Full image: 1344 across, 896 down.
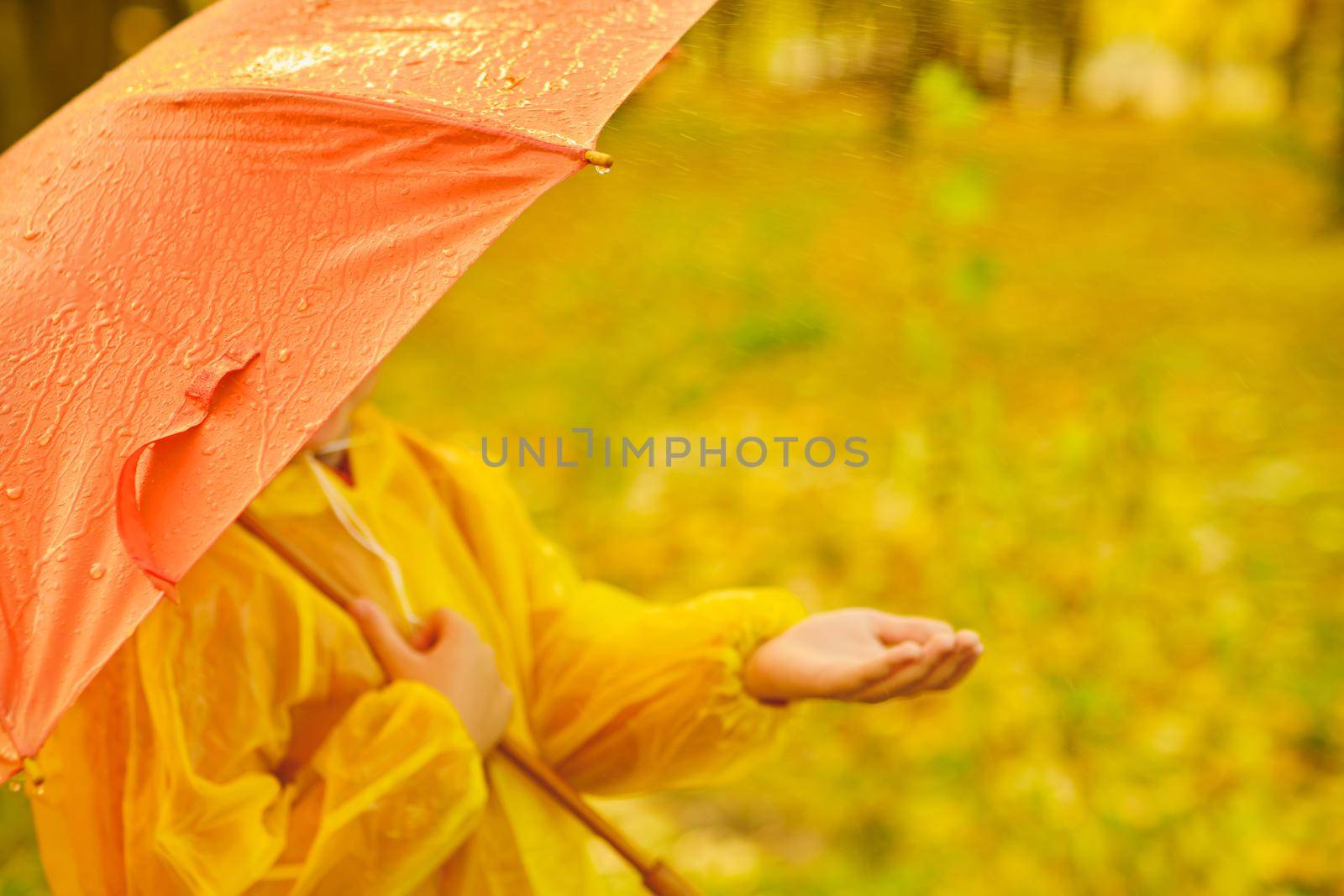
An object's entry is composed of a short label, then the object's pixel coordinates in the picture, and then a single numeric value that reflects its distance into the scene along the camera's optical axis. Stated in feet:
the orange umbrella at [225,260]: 3.88
